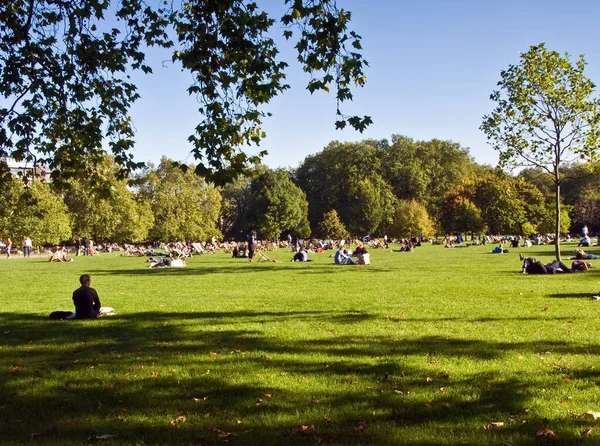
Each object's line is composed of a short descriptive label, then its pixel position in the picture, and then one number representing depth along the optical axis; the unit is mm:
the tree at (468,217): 79875
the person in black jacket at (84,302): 11406
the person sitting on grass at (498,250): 39562
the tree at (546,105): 24234
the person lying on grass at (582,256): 27061
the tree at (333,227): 87375
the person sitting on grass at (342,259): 29625
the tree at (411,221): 80062
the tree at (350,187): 90188
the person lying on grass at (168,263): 29812
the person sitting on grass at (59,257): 39062
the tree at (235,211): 103750
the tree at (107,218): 68188
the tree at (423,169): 93438
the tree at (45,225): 56000
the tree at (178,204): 77750
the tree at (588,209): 90625
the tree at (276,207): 88750
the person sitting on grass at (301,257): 33688
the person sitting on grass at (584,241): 44406
